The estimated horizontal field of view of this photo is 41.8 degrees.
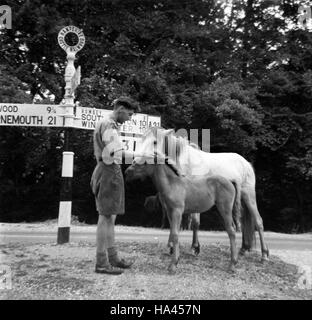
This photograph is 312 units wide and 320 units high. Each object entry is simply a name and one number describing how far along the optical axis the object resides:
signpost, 7.12
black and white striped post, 7.07
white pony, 5.28
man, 4.92
